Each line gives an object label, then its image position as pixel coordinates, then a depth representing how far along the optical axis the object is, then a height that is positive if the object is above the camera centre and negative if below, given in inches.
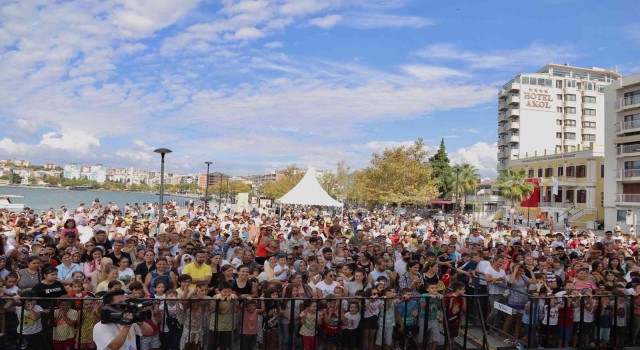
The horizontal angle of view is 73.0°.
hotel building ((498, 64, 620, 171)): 2623.0 +561.5
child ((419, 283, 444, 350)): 243.6 -68.5
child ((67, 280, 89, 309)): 232.1 -57.6
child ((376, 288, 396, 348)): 239.3 -68.9
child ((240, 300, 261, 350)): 221.8 -67.9
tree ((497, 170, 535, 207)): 1921.8 +76.8
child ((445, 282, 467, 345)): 246.5 -64.1
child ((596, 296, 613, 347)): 258.2 -69.0
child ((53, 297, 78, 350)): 206.7 -66.8
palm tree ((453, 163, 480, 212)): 2395.4 +127.5
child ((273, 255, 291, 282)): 306.2 -55.3
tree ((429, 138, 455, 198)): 2620.6 +176.0
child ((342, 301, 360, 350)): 235.1 -71.1
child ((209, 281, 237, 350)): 214.2 -64.8
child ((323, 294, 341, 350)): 231.2 -68.0
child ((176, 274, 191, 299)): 235.9 -54.2
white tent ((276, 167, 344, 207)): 841.5 -2.4
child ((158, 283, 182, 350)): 211.6 -67.7
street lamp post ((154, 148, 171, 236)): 601.8 +22.1
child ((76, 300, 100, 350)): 207.9 -66.3
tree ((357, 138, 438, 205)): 1721.2 +82.4
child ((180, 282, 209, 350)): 213.0 -66.2
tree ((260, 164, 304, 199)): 2728.8 +60.9
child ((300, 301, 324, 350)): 229.1 -69.7
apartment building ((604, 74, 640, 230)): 1534.2 +203.7
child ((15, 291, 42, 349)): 204.2 -66.6
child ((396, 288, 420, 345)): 240.7 -66.1
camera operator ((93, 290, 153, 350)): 151.2 -51.3
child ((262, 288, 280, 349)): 225.9 -67.5
